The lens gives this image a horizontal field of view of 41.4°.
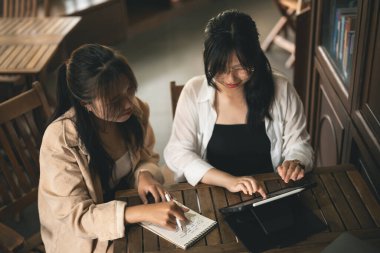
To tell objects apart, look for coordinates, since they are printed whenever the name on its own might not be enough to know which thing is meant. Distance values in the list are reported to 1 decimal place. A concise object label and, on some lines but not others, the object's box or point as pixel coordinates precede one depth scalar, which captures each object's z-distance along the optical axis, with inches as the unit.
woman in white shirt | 70.3
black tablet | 59.2
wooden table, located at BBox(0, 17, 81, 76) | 107.0
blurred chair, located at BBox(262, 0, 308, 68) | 163.3
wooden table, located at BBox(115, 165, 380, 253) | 56.5
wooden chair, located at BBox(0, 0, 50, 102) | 119.0
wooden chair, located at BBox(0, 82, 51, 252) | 75.3
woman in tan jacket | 60.1
